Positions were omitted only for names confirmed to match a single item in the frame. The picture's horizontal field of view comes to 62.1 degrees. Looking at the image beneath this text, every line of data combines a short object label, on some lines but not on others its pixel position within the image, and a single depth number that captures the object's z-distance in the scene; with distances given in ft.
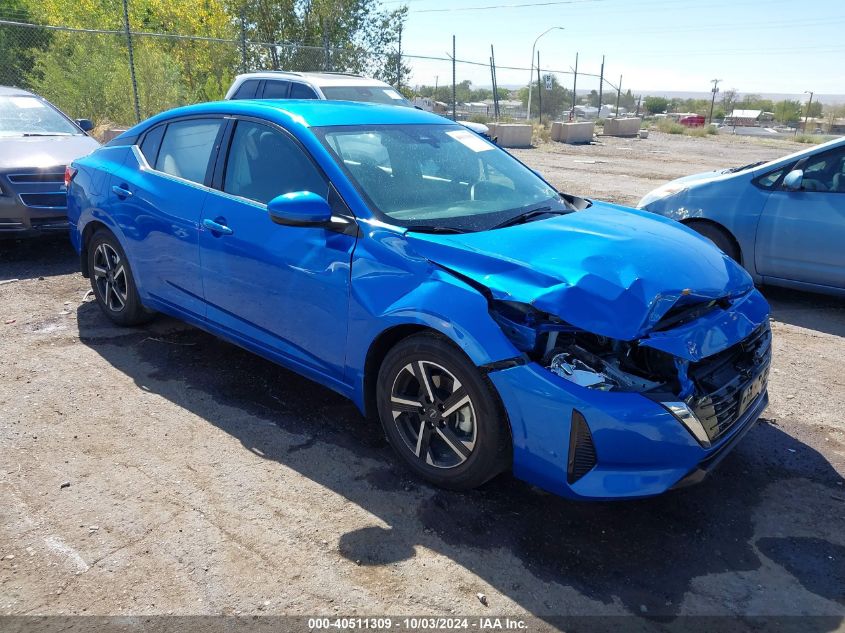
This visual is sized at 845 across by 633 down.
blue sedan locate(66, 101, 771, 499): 9.46
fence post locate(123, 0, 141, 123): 42.14
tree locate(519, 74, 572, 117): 155.20
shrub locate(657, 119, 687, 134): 110.83
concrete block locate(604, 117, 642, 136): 98.32
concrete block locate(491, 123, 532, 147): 72.13
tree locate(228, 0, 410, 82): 80.79
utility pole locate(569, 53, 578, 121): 98.78
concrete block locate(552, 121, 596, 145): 81.71
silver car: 22.70
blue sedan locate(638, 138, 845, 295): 19.74
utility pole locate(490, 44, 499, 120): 81.67
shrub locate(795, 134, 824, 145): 98.58
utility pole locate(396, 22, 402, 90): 60.13
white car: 33.88
